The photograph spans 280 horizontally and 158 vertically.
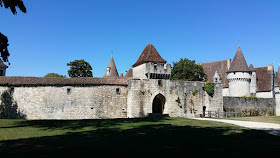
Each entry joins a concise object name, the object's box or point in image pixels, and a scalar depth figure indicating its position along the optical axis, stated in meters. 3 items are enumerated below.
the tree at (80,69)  51.14
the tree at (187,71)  44.28
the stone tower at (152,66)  28.91
